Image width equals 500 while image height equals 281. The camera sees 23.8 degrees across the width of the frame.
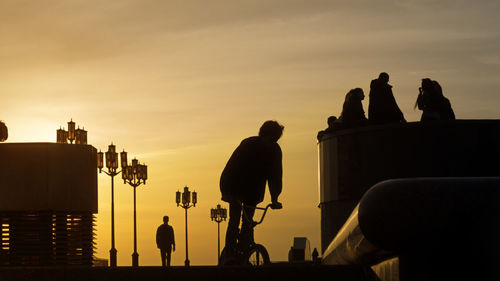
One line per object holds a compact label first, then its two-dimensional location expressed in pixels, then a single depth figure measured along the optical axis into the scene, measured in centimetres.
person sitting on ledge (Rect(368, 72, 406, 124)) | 1864
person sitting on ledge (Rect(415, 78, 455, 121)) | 1805
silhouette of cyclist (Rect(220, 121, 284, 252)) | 980
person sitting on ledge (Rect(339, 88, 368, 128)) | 1916
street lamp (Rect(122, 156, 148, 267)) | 5034
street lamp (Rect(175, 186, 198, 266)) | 6291
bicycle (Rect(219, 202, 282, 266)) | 1022
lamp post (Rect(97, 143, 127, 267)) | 4685
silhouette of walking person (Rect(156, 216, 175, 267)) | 3212
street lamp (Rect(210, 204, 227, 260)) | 7131
